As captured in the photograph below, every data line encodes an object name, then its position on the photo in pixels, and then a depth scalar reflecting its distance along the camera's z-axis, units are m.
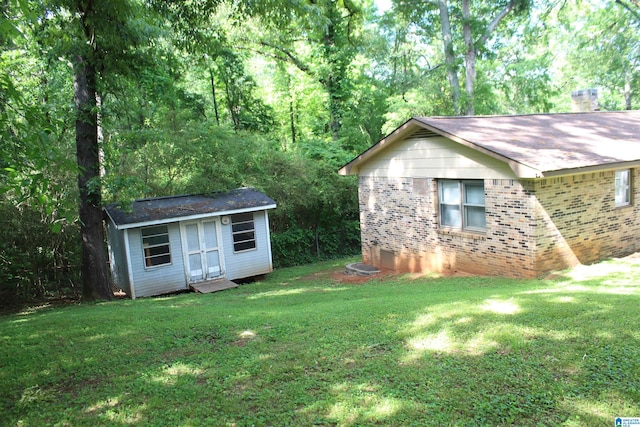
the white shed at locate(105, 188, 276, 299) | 13.97
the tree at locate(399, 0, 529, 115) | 25.44
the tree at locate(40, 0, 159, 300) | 9.57
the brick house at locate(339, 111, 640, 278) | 10.63
